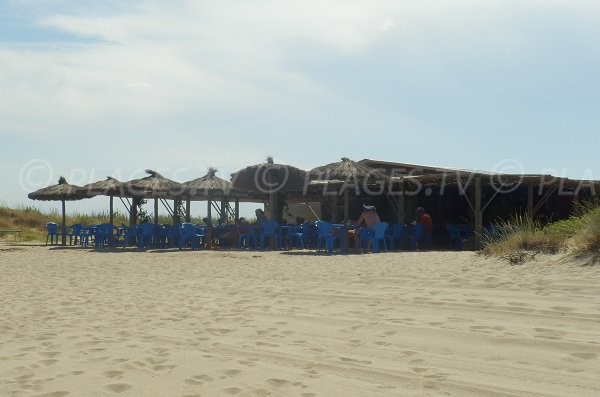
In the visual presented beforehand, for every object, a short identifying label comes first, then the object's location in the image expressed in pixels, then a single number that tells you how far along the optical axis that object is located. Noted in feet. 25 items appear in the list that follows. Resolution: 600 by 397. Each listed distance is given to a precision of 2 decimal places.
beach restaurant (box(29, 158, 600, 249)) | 51.34
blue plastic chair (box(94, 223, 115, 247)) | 61.26
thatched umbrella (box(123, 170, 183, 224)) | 59.21
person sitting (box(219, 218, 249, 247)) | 56.85
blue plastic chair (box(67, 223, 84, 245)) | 63.52
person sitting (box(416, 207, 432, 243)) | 52.01
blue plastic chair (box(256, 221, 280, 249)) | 53.98
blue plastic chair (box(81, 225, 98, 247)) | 62.95
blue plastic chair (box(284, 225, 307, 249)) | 53.69
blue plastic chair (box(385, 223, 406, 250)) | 51.29
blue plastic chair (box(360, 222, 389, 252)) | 46.98
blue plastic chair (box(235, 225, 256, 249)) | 55.31
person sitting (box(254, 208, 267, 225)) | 63.21
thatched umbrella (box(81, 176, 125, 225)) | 60.90
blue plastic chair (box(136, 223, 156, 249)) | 58.75
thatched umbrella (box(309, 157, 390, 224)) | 49.49
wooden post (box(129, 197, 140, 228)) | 67.41
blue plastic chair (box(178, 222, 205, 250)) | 56.34
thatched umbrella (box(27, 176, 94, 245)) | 65.92
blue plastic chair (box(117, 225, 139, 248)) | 59.82
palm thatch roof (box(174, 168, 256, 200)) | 58.80
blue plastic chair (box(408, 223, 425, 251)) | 51.15
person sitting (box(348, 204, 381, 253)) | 47.24
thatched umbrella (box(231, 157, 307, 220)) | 55.36
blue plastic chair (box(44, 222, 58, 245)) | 66.28
